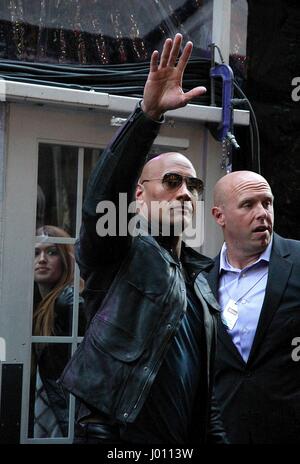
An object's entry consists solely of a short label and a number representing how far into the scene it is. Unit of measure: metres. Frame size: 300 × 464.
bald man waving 3.07
